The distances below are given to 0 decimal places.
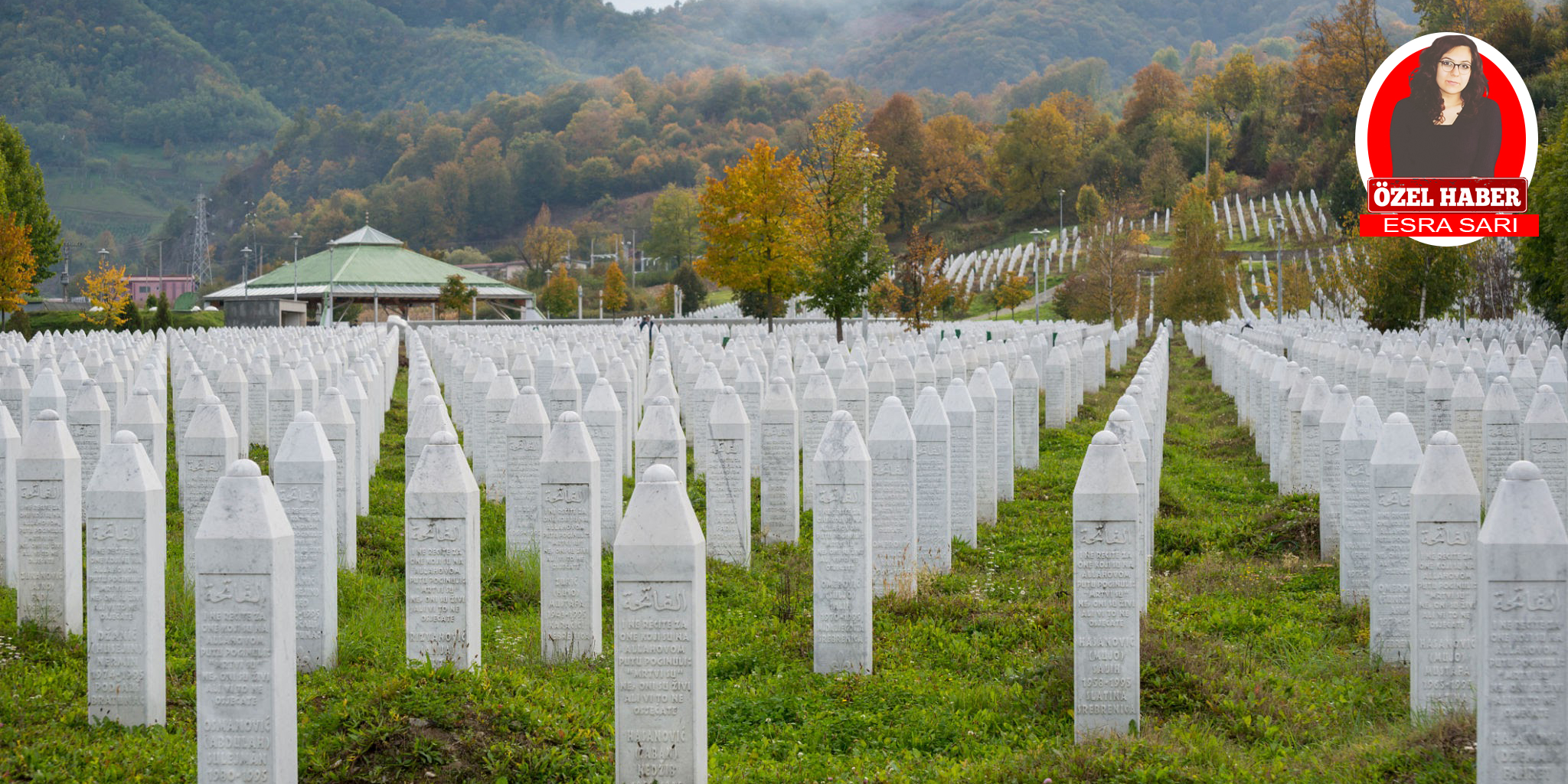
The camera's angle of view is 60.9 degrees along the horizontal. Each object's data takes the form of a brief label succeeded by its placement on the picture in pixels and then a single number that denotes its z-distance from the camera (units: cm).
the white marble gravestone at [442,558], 676
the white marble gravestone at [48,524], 740
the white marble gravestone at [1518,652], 515
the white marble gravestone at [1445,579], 652
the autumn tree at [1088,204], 8900
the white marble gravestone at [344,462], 962
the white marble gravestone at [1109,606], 639
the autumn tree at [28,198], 5316
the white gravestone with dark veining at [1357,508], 888
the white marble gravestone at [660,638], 543
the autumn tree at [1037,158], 11044
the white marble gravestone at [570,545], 750
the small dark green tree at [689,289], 8244
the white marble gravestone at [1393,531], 749
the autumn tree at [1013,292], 6600
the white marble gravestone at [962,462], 1085
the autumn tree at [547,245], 11094
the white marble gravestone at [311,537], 729
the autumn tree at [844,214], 3309
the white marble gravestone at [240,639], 537
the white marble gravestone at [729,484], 1017
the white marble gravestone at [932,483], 945
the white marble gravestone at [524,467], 942
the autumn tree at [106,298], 4878
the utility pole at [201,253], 12200
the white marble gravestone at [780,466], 1096
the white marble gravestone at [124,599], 631
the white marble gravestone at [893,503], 859
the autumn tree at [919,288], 3969
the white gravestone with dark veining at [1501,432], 1105
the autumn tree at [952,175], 11500
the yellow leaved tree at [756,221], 3788
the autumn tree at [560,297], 8556
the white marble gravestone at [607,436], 1018
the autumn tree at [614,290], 8525
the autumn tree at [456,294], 7688
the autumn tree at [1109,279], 5622
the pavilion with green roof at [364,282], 8056
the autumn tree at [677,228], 11800
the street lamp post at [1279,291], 5753
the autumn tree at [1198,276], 5488
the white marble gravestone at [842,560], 752
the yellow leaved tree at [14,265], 4147
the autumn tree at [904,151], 11462
